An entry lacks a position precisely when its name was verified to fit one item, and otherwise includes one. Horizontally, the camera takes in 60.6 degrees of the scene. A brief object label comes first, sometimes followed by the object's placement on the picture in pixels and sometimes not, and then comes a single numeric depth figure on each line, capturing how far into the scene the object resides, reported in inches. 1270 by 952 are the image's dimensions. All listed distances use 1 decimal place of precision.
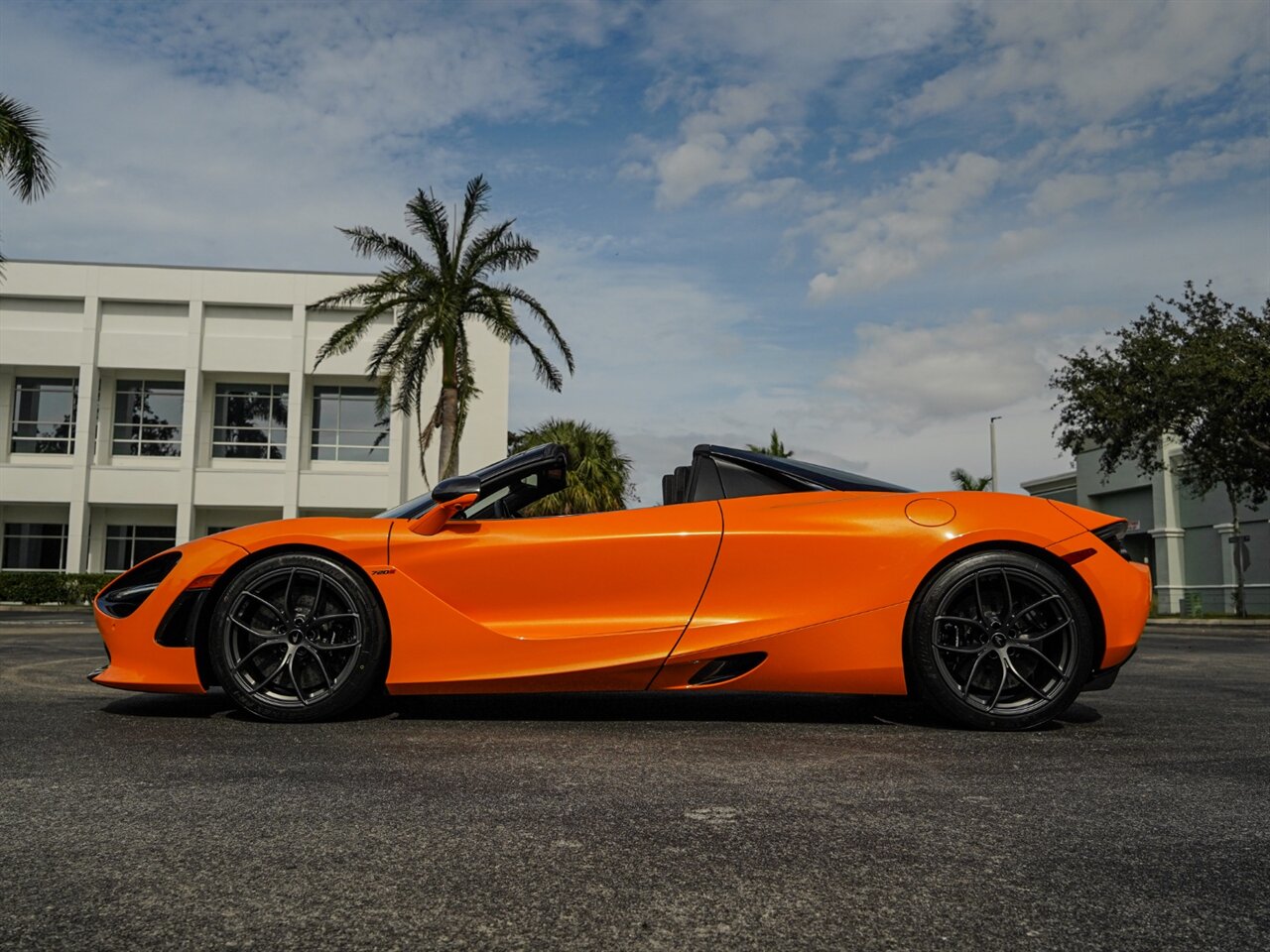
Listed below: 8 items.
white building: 1414.9
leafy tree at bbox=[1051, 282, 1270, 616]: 1013.8
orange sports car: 167.8
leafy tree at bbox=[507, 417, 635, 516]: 1279.5
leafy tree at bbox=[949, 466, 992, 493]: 2041.8
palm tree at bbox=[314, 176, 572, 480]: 951.6
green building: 1518.2
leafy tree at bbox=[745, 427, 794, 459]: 1910.4
